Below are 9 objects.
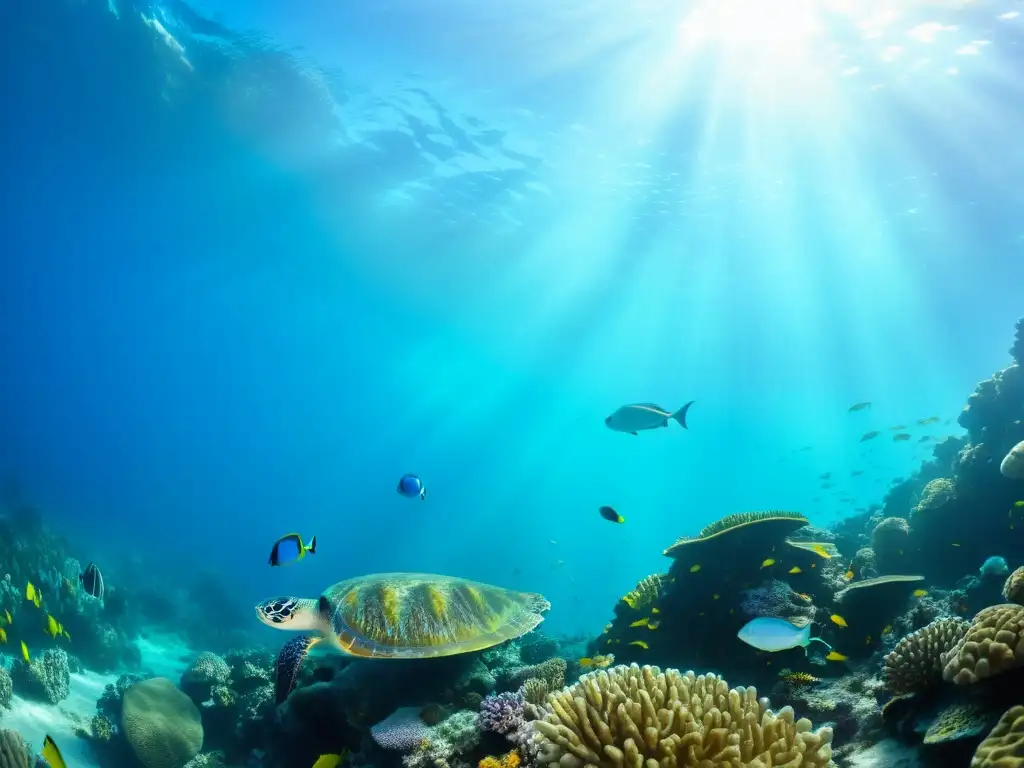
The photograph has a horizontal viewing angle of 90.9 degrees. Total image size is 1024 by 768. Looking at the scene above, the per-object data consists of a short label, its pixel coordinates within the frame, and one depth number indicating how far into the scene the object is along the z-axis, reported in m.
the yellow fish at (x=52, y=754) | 3.66
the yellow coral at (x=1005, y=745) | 2.48
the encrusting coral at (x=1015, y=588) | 3.84
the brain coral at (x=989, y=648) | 3.10
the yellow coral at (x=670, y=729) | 2.92
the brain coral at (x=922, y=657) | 4.15
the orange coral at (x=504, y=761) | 4.38
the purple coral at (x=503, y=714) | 4.88
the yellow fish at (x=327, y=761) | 5.36
